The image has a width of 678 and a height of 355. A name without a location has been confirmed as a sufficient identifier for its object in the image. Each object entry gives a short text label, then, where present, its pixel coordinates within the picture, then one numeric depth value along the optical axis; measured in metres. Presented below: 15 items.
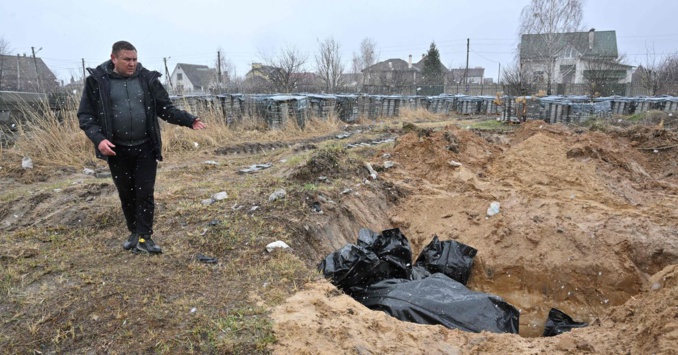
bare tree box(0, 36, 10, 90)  28.88
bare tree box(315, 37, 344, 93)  33.53
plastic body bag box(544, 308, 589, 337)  3.83
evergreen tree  40.09
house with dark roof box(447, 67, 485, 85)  49.24
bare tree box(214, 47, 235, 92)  32.82
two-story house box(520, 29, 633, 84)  25.78
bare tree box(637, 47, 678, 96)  23.56
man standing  3.19
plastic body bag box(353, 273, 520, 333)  3.15
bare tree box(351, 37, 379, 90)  44.56
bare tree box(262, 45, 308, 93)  25.55
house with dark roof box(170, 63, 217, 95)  56.00
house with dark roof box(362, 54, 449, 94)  33.41
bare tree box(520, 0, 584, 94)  25.59
